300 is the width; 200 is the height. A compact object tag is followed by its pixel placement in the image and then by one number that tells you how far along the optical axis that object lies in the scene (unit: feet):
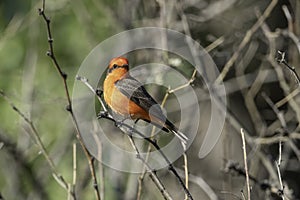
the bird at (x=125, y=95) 26.37
